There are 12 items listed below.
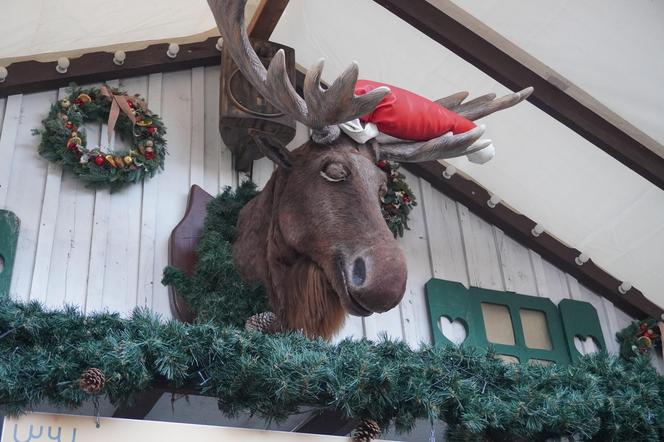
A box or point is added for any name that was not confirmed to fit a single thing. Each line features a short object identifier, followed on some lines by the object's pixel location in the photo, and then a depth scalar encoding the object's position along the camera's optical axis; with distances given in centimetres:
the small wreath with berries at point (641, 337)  370
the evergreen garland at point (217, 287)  289
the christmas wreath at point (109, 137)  310
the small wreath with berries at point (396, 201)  354
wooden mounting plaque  300
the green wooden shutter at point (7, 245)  283
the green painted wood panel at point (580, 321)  370
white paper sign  191
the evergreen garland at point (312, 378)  196
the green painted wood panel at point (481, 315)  349
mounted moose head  262
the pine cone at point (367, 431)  216
